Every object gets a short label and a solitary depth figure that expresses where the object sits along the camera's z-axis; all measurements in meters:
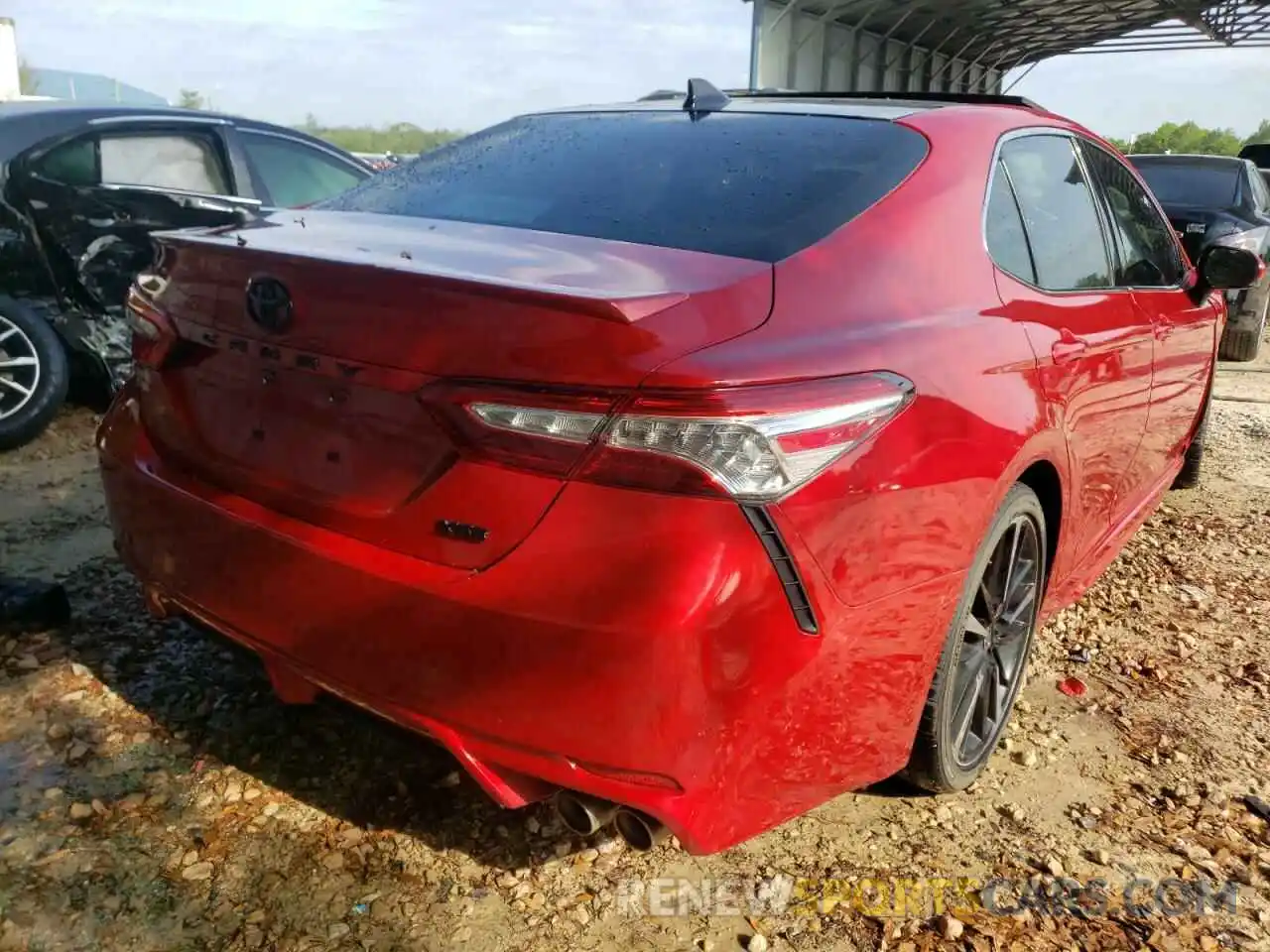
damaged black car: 4.70
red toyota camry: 1.62
